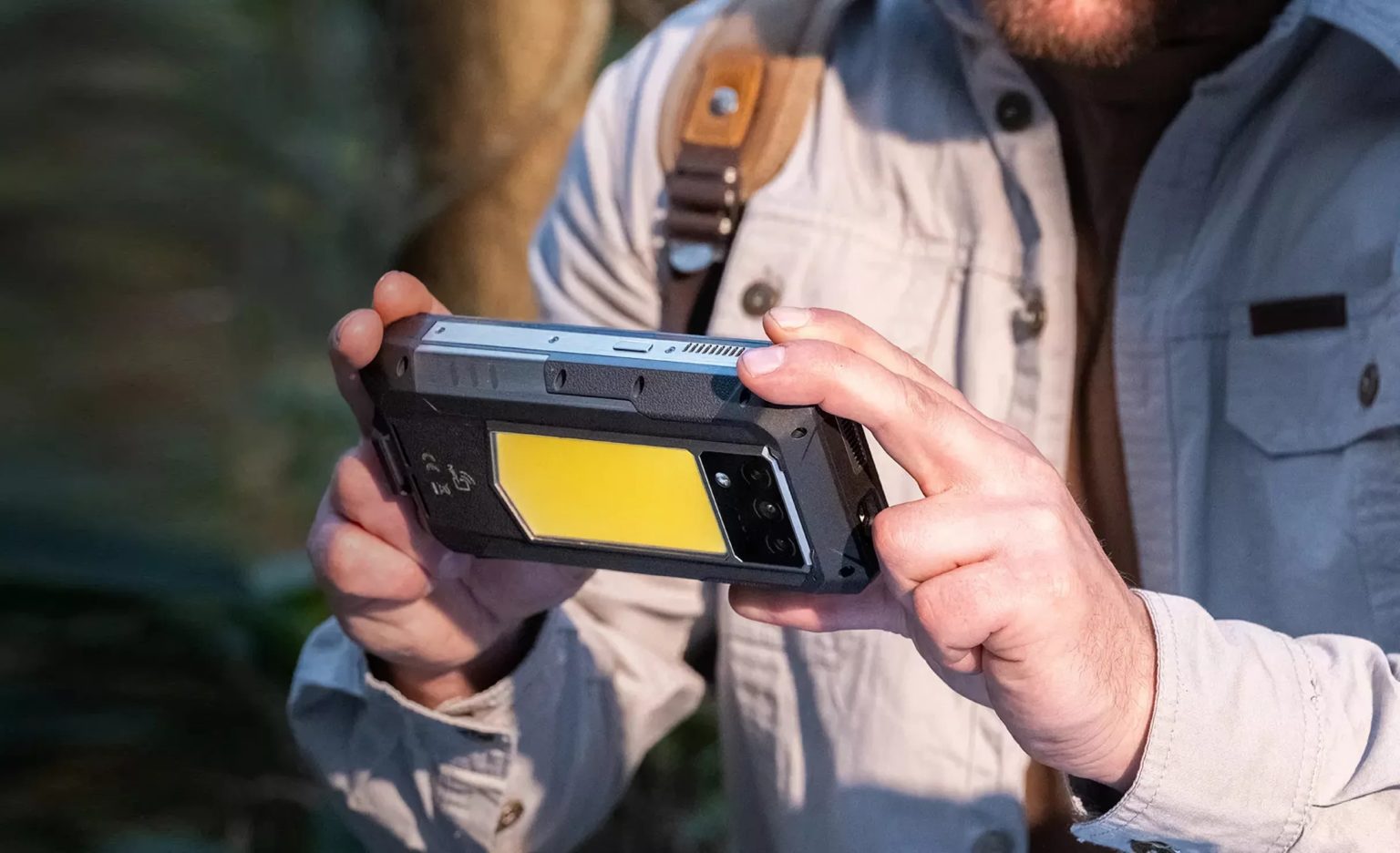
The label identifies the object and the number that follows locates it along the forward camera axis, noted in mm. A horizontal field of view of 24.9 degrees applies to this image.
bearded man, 1432
